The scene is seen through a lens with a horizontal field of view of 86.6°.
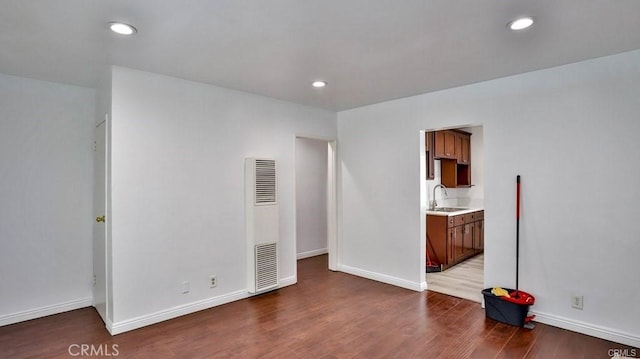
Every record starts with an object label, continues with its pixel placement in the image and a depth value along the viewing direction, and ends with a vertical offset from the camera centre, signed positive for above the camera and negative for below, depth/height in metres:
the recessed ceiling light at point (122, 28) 2.24 +1.02
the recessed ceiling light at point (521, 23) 2.22 +1.03
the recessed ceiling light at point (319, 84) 3.62 +1.02
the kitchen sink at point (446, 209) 5.97 -0.57
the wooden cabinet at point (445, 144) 5.60 +0.57
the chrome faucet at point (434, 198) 5.85 -0.37
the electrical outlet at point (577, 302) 3.07 -1.14
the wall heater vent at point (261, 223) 3.95 -0.54
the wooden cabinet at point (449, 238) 5.07 -0.95
